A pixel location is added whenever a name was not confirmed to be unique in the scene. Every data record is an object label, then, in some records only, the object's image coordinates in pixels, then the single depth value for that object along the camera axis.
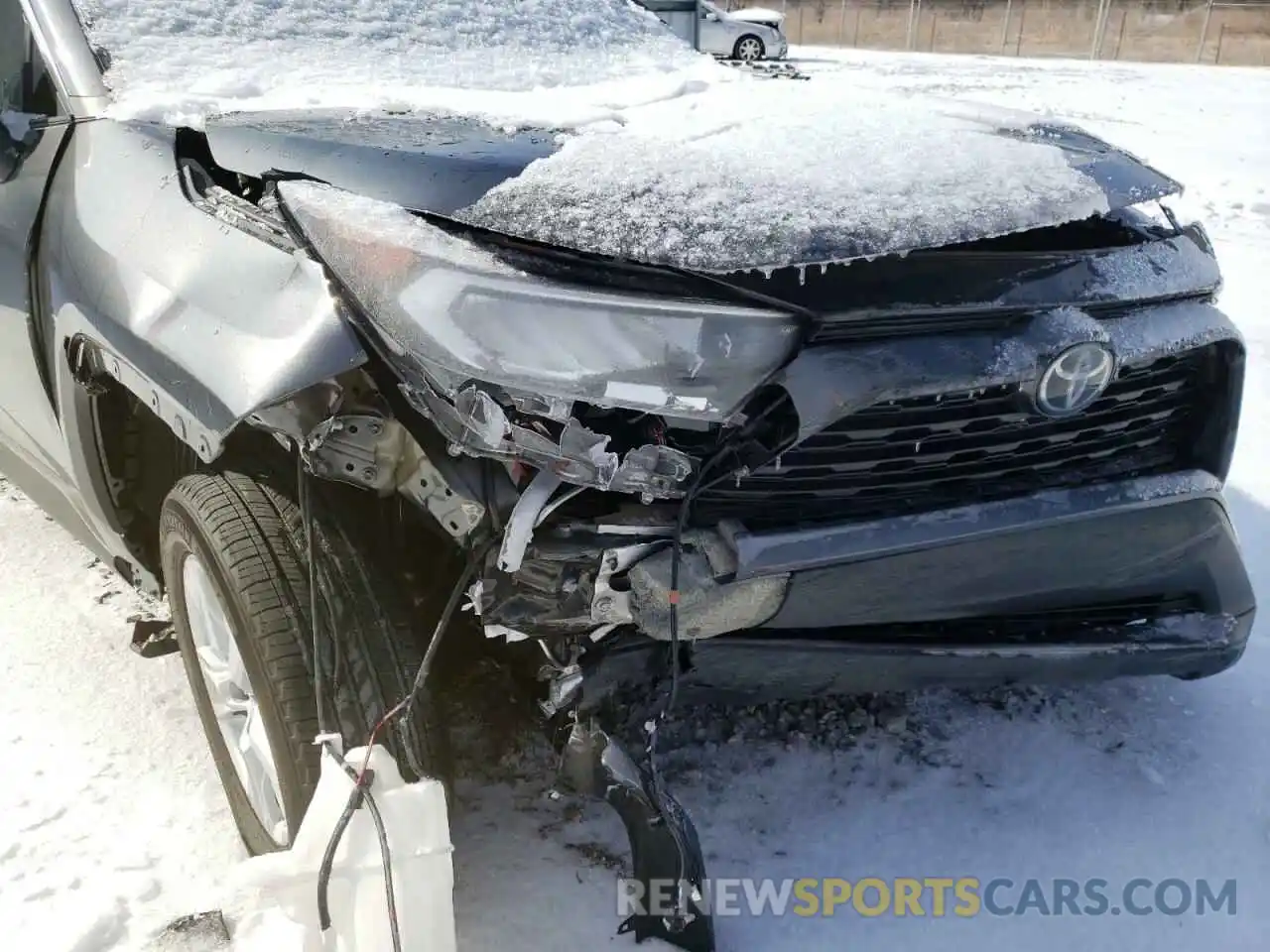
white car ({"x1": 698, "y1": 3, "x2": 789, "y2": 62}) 18.77
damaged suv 1.62
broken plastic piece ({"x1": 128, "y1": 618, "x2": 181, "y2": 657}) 2.55
